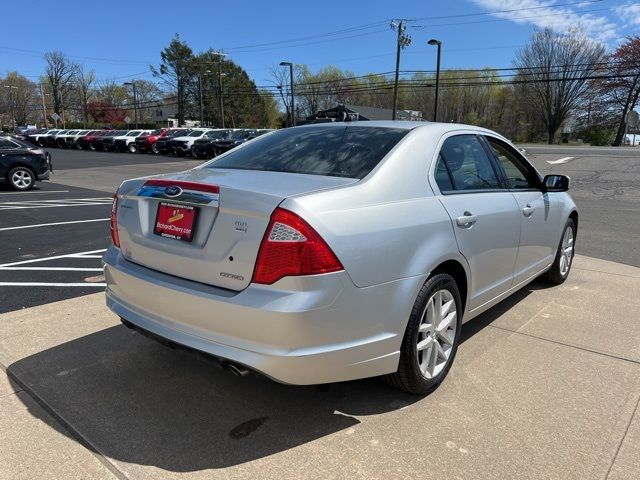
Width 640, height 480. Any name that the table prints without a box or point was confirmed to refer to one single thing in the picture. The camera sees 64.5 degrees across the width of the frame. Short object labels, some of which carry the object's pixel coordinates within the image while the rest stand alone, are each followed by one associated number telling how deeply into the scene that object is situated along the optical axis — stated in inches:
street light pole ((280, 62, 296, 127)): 1769.8
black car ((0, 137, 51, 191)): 556.1
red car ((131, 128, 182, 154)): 1416.6
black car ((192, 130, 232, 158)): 1175.0
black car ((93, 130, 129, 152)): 1556.3
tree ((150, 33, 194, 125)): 3085.6
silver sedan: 91.6
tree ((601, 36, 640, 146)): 2352.1
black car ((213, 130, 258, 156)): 1120.8
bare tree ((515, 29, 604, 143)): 2383.1
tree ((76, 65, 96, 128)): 3902.6
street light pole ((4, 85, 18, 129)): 3928.9
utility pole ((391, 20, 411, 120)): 1545.3
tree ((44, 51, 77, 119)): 3786.9
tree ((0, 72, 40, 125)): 4079.7
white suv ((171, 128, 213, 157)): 1245.7
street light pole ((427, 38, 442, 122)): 1320.1
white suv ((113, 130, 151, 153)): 1492.4
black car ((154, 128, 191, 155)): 1326.3
